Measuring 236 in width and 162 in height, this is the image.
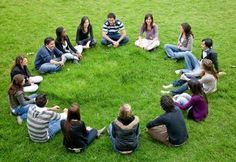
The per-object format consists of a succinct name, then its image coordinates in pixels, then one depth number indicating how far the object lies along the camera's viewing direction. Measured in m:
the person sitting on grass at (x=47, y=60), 12.03
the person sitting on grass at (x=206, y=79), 10.45
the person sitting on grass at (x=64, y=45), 12.57
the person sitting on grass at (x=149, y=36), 13.48
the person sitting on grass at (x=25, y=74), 10.87
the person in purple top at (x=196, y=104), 9.56
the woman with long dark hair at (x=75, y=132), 8.47
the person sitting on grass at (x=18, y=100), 9.67
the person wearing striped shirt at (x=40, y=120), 8.86
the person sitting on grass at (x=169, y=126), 8.73
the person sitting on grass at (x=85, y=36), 13.55
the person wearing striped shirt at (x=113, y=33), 13.82
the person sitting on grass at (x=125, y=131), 8.47
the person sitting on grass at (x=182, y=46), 12.64
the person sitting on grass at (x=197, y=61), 11.47
